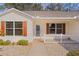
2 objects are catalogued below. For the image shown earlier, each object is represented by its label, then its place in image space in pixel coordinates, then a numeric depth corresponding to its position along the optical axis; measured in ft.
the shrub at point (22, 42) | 16.99
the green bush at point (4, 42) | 17.14
